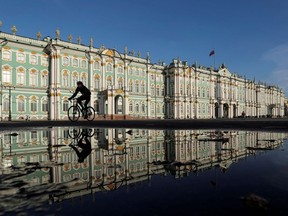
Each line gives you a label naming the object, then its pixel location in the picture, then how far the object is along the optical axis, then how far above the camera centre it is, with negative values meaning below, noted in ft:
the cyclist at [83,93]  37.29 +2.88
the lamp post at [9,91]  107.34 +6.14
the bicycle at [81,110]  40.83 +0.17
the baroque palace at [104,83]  117.39 +18.58
